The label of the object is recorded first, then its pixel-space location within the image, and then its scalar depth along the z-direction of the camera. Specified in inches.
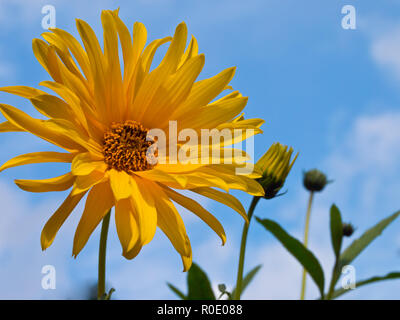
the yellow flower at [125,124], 10.1
